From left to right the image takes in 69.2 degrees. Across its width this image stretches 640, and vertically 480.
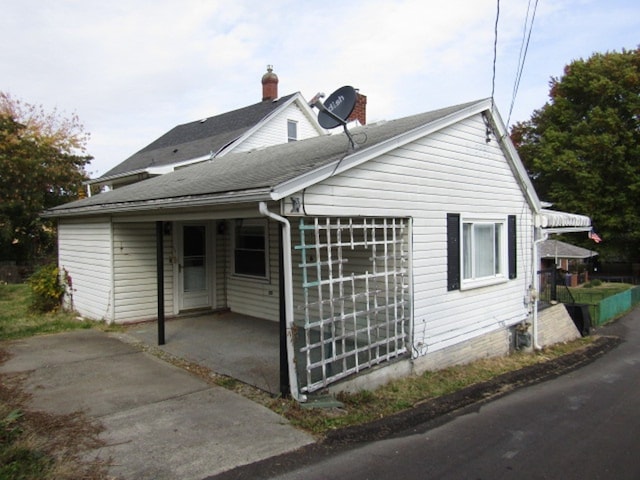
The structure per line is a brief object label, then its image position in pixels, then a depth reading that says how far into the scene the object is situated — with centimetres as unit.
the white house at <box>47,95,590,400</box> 562
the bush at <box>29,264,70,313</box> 1073
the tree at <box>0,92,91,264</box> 1958
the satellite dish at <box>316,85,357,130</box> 584
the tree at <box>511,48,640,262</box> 2617
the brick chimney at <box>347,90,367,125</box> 1771
